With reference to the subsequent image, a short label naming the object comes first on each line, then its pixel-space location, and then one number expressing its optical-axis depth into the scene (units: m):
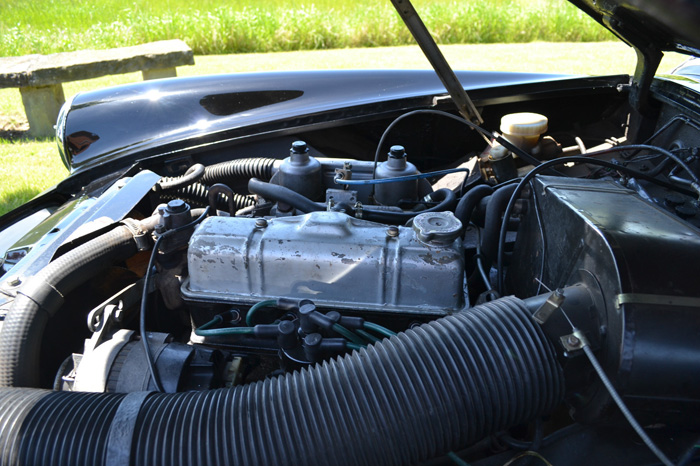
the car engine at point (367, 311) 0.93
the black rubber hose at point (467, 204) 1.61
